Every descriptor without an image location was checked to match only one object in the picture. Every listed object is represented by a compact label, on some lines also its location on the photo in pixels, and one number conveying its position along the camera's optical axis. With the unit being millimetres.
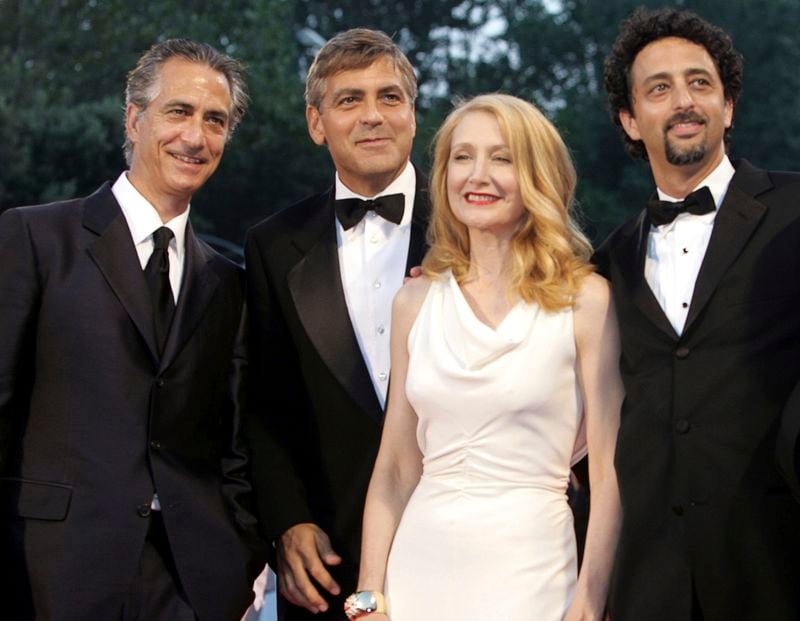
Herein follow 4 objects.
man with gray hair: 3418
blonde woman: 3254
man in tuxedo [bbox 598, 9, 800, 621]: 3305
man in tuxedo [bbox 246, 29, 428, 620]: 3896
